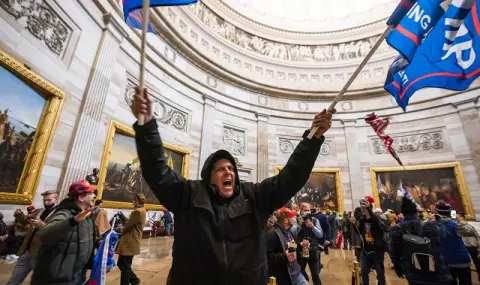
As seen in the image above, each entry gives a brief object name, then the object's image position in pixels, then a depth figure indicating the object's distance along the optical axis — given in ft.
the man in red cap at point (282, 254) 8.25
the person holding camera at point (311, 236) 12.74
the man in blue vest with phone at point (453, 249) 11.59
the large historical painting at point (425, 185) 34.88
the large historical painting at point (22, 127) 14.38
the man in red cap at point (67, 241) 6.41
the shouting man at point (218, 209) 3.81
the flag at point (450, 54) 8.63
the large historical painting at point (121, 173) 23.08
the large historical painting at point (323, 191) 41.09
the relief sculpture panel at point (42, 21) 15.57
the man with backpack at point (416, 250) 8.23
